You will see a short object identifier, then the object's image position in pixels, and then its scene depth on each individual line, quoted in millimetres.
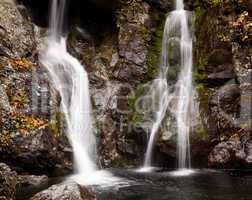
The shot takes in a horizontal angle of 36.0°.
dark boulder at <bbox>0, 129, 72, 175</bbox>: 9922
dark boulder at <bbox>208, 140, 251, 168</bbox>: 10852
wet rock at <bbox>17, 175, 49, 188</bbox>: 9539
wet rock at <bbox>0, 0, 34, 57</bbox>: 11609
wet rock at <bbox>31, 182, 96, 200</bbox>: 6516
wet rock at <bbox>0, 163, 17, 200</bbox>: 6480
